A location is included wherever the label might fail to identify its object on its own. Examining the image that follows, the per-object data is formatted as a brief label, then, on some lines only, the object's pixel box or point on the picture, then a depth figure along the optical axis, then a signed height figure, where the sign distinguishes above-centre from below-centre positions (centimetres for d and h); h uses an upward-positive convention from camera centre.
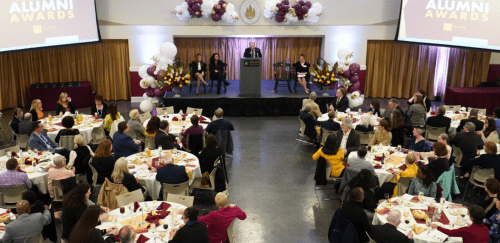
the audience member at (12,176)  722 -220
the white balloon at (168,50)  1388 -45
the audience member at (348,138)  920 -199
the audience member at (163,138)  909 -200
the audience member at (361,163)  763 -204
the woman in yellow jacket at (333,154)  820 -207
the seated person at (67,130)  933 -194
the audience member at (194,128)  962 -192
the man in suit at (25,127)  996 -198
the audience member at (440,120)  1055 -184
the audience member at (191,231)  551 -230
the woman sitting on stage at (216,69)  1430 -103
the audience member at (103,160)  768 -206
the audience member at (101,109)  1139 -181
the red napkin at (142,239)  567 -246
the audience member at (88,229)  527 -220
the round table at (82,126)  1020 -206
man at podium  1504 -53
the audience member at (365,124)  1020 -189
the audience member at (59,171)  738 -216
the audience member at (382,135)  926 -195
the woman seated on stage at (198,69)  1427 -104
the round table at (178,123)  1035 -203
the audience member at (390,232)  550 -230
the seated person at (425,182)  680 -211
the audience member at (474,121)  1027 -183
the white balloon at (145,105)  1403 -210
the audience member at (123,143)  873 -202
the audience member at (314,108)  1190 -181
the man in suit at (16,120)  1041 -192
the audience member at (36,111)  1079 -180
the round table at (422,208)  582 -237
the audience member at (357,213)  608 -227
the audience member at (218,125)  994 -189
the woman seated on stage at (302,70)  1447 -104
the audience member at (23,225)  573 -236
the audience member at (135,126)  994 -192
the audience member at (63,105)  1155 -175
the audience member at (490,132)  938 -189
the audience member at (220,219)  616 -240
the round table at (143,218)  583 -242
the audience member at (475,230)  561 -229
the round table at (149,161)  769 -226
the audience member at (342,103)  1225 -172
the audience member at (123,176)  702 -212
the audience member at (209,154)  832 -210
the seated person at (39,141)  890 -205
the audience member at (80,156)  830 -216
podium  1388 -124
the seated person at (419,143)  874 -197
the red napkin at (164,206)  649 -237
